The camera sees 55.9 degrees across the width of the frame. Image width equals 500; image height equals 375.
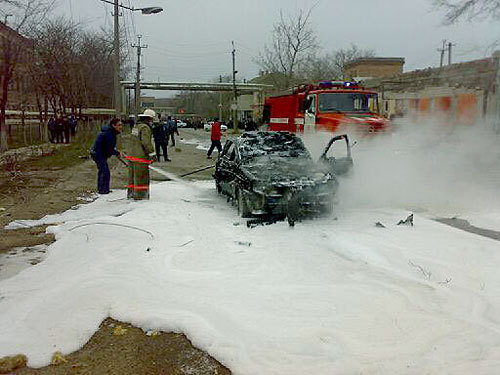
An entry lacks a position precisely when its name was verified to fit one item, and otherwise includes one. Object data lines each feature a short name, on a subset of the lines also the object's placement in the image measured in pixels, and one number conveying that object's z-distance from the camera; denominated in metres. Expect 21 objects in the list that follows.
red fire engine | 13.02
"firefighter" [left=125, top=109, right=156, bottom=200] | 9.37
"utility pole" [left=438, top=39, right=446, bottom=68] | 56.97
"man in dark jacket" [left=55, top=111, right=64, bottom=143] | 27.94
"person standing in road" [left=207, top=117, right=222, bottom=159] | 19.33
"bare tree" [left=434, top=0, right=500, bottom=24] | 16.77
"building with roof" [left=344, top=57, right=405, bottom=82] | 62.06
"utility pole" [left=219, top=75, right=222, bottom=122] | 83.89
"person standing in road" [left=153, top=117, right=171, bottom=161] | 17.94
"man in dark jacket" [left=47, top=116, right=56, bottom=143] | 28.09
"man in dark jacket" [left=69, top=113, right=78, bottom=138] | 31.07
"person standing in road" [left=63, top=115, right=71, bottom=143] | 28.44
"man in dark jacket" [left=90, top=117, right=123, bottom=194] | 10.36
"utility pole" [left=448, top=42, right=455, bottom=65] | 56.69
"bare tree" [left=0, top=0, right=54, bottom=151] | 20.05
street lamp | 22.58
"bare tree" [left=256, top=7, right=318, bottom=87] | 35.25
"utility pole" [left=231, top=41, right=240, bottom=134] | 48.60
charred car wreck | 7.82
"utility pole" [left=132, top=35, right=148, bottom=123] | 37.77
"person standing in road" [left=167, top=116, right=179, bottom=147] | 23.47
